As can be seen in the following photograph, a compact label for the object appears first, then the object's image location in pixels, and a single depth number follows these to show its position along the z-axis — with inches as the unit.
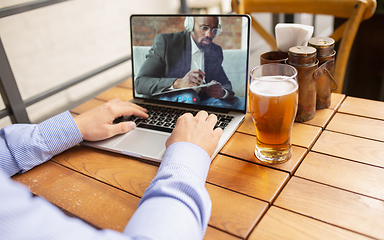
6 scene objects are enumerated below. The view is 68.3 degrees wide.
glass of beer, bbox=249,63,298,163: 26.0
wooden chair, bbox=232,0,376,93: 45.1
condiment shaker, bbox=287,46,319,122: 31.5
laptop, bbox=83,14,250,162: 33.4
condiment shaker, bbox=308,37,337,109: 33.1
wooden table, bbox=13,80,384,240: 21.5
